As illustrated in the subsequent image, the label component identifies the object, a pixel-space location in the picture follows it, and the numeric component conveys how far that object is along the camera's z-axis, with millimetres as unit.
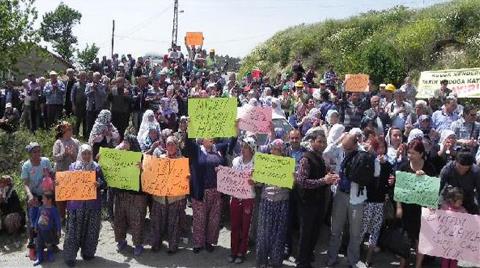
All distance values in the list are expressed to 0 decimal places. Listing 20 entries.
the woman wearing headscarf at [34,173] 9117
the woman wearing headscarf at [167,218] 9062
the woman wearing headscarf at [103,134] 10367
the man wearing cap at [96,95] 14742
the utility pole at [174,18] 51375
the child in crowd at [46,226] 8688
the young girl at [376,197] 8117
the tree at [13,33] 15742
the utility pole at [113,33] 68125
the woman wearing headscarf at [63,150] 9758
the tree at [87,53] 73344
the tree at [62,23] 102438
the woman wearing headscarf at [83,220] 8602
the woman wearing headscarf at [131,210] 9117
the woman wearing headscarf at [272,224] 8320
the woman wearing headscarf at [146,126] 10336
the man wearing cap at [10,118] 15688
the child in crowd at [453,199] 7492
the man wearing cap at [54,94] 16016
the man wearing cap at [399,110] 11445
